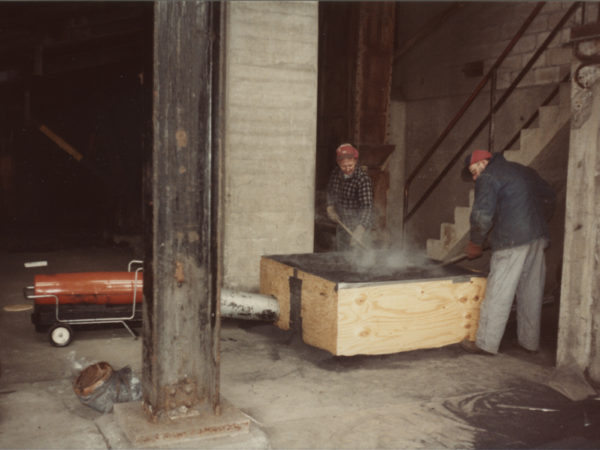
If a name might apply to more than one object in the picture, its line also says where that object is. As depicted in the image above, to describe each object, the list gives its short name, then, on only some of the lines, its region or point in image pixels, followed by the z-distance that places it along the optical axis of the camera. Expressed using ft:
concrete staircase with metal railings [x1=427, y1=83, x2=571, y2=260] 25.64
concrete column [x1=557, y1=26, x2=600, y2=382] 17.46
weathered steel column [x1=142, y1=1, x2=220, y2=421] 12.15
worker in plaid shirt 25.68
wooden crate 18.57
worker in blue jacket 20.18
